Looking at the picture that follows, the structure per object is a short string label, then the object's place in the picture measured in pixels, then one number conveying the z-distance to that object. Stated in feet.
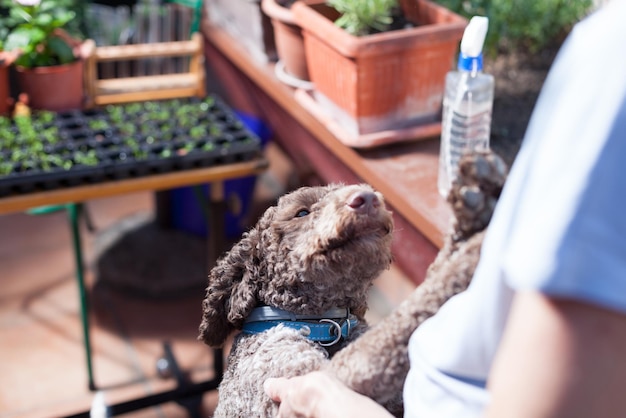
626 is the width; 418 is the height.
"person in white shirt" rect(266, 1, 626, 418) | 1.71
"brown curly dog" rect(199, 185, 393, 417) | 3.23
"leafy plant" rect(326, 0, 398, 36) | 6.45
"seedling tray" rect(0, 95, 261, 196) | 7.06
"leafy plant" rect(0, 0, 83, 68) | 8.52
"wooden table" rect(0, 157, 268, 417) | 6.89
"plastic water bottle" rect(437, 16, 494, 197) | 5.05
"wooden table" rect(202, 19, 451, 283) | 5.32
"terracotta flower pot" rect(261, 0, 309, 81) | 7.25
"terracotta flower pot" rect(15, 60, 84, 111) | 8.43
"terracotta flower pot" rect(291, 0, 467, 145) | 6.02
